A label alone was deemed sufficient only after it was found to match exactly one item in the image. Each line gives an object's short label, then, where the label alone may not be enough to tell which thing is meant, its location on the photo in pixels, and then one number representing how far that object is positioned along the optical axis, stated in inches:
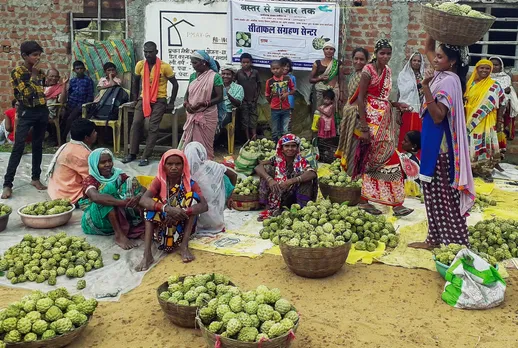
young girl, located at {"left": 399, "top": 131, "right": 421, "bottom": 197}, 226.1
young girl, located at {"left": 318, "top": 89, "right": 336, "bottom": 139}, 357.4
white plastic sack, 160.9
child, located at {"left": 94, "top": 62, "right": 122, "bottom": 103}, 387.5
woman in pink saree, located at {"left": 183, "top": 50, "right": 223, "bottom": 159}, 301.4
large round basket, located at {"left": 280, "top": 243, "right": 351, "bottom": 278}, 174.1
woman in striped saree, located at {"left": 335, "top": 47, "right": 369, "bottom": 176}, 249.4
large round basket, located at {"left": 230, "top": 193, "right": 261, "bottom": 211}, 257.3
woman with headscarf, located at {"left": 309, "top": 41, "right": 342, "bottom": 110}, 367.9
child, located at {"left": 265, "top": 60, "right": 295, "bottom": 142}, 365.4
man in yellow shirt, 344.5
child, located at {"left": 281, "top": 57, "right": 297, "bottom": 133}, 368.8
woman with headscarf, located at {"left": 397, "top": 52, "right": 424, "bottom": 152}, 339.6
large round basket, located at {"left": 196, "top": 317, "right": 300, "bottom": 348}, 120.7
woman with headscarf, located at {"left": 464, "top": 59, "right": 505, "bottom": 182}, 305.1
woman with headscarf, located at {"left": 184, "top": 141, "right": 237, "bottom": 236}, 223.0
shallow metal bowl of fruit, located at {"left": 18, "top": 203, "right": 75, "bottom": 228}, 224.7
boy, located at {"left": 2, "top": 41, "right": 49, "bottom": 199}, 260.6
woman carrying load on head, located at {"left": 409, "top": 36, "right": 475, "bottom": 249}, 183.2
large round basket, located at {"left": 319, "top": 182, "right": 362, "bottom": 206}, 255.1
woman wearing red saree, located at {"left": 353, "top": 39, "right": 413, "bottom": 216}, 237.0
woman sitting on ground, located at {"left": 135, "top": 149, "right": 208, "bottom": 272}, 198.7
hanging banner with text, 376.8
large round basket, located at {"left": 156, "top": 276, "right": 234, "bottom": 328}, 144.7
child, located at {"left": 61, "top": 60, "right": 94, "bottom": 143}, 386.0
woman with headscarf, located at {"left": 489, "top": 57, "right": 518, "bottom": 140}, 341.4
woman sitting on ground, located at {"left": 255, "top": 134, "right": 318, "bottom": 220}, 235.3
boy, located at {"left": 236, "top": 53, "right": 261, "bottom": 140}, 383.9
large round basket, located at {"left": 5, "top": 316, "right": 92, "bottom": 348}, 130.9
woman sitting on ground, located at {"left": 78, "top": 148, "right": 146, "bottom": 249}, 210.7
